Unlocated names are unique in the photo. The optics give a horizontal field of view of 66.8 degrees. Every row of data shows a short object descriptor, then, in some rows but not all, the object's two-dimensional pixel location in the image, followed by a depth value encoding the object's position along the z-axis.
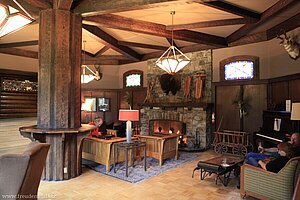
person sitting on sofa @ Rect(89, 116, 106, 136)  5.63
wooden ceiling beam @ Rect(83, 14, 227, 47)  4.97
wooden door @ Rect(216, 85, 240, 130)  7.03
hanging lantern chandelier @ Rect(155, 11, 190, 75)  5.37
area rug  4.53
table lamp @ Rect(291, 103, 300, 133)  4.07
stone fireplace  7.42
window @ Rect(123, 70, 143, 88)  9.50
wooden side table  4.61
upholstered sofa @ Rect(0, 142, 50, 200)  2.15
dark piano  4.77
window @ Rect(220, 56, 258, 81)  6.68
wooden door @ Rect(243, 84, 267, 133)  6.52
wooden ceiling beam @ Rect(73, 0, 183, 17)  3.91
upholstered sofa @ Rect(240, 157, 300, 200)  3.08
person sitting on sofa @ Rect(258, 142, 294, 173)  3.21
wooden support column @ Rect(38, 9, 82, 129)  4.27
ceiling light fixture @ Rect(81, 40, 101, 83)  7.70
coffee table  4.07
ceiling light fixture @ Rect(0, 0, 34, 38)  2.26
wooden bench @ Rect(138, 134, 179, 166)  5.45
